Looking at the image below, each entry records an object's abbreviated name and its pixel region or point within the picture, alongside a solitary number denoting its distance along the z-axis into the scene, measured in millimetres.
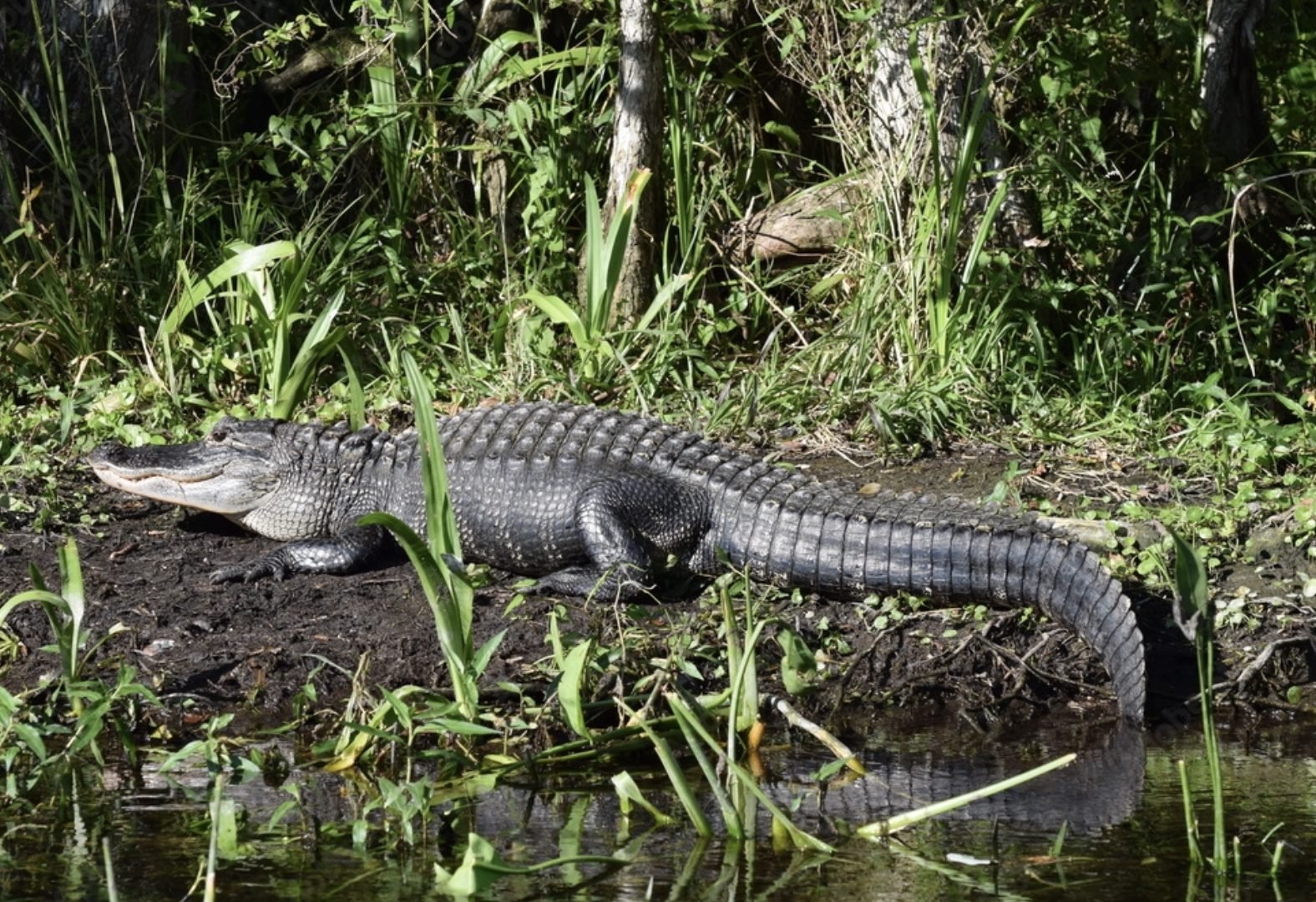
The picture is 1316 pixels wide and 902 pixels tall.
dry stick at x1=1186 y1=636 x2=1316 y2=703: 9359
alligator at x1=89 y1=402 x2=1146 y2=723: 9812
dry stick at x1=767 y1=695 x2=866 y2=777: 7535
